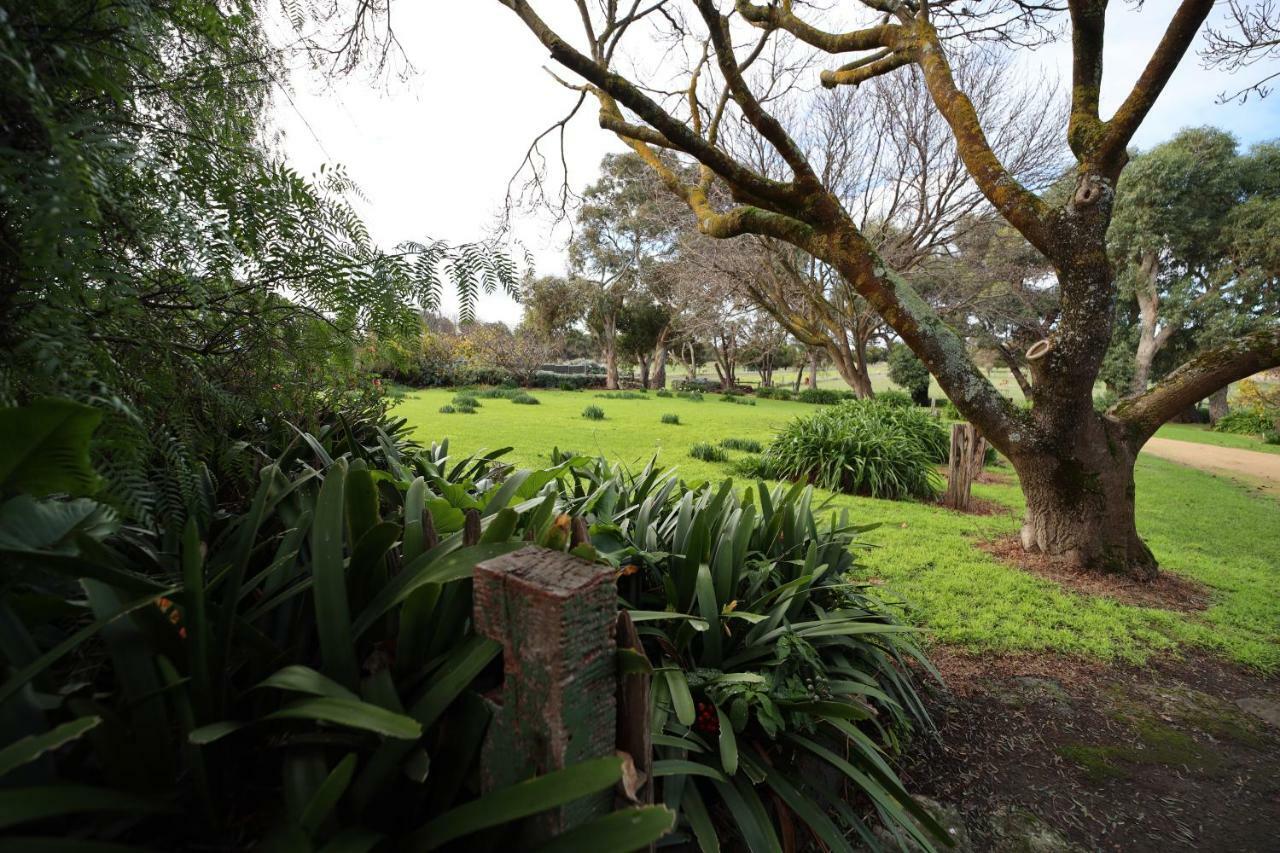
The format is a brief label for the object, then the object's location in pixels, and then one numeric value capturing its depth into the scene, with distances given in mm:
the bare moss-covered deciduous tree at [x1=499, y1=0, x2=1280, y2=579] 3695
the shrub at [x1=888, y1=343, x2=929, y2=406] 22656
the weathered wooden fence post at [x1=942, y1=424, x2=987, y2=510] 6133
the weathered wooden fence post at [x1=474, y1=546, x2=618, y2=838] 771
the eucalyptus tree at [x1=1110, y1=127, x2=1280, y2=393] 17250
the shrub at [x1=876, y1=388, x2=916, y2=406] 13203
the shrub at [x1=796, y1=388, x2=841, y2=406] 26172
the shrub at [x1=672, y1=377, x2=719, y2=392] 29828
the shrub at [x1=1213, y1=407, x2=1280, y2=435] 16562
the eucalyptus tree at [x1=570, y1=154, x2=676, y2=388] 25141
